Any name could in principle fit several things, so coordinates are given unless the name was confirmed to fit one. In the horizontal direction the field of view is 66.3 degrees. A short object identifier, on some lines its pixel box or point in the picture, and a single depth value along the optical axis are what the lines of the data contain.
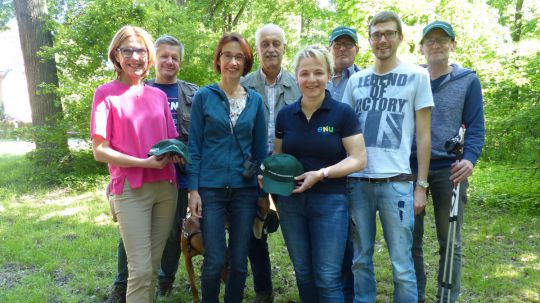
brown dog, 3.53
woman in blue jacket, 3.10
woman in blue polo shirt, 2.83
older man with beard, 3.76
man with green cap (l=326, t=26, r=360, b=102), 3.84
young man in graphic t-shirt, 2.90
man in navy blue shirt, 3.91
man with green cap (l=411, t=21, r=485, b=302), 3.35
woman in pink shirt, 2.91
